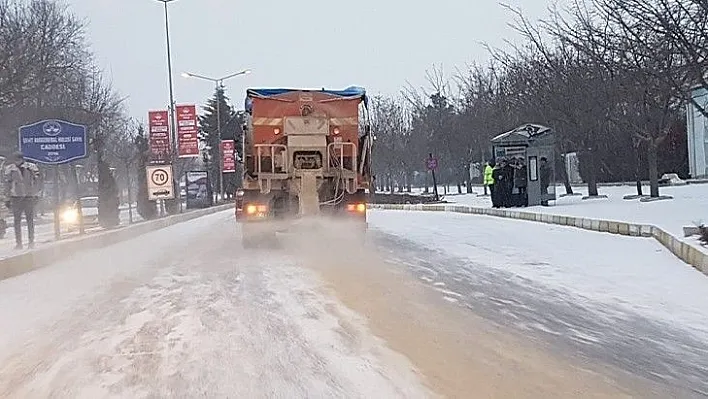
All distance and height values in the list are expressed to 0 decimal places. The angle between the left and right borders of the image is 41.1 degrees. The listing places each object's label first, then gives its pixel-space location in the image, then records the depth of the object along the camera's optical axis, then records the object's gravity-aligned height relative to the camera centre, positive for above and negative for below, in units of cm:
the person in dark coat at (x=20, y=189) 1767 +7
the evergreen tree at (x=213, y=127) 8481 +596
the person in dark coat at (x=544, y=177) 3091 -14
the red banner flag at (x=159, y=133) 3634 +212
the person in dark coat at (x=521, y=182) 3038 -25
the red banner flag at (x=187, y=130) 4291 +258
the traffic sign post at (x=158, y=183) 3030 +16
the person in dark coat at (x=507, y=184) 3052 -30
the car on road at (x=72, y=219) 3306 -117
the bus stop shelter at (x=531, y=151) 3006 +74
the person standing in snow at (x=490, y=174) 3138 +6
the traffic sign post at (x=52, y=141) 1980 +107
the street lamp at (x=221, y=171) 5984 +92
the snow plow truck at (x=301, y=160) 1906 +45
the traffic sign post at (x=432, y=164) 4607 +66
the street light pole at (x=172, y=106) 4475 +397
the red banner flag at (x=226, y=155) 5850 +185
